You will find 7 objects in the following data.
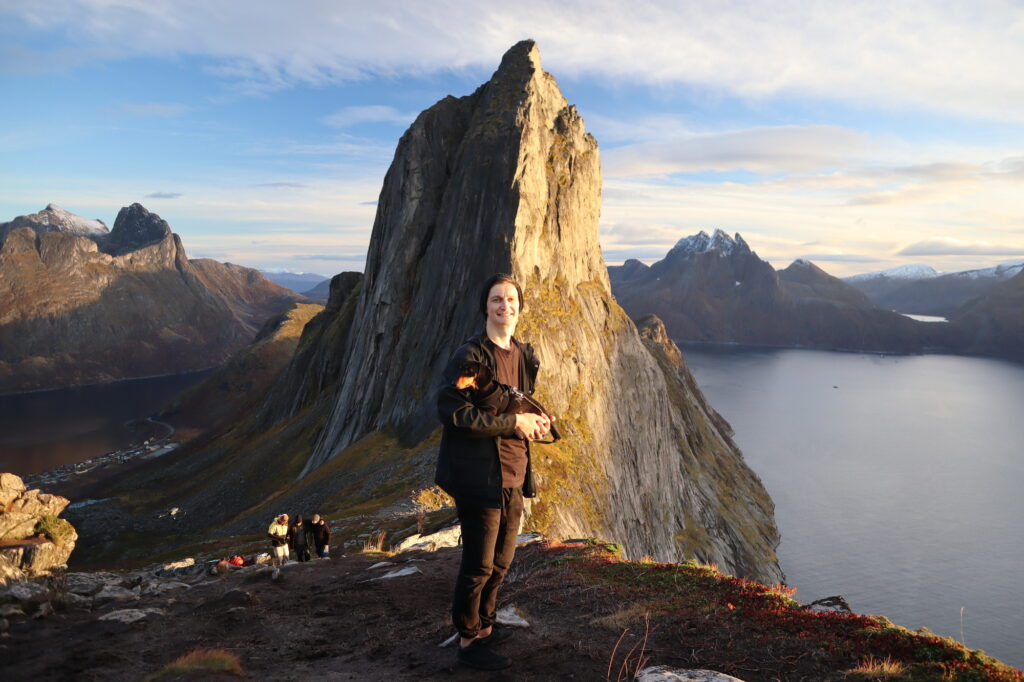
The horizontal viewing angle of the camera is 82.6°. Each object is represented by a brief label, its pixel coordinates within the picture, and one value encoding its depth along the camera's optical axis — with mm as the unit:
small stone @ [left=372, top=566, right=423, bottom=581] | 14198
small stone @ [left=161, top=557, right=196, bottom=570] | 22328
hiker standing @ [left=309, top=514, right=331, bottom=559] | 20250
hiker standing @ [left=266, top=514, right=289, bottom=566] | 19906
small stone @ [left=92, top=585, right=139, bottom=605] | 13766
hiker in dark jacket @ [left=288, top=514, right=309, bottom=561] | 20203
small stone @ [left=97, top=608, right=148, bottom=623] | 12016
